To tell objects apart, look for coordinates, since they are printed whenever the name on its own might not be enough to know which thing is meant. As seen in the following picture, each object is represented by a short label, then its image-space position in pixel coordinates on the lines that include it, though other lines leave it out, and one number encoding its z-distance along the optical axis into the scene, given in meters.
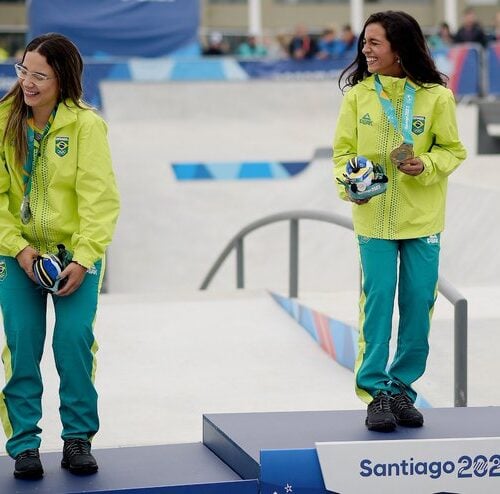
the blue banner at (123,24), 23.62
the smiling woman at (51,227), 4.71
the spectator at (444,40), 25.00
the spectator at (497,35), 23.92
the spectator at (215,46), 27.34
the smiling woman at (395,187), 5.16
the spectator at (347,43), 24.98
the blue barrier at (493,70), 22.80
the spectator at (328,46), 25.19
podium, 4.68
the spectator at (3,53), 25.05
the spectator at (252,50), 29.02
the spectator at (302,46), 25.08
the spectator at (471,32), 24.27
